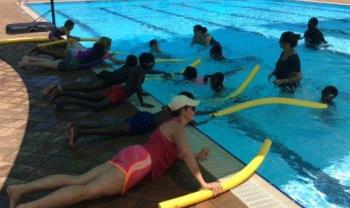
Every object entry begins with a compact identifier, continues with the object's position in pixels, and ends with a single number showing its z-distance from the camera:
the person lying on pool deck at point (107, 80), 6.40
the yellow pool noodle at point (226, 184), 3.60
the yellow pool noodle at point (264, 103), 6.27
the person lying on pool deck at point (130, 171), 3.46
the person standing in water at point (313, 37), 10.72
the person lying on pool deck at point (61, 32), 9.90
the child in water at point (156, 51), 10.23
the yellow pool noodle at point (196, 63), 8.98
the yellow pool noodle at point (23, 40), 10.29
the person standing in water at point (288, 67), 7.07
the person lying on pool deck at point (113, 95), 5.83
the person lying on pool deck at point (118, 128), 4.79
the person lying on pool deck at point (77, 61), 7.85
